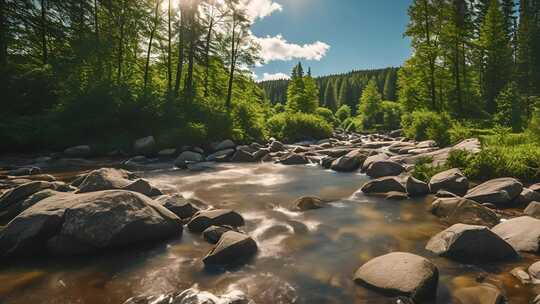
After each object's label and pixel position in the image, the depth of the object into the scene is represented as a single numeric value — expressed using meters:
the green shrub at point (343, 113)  77.69
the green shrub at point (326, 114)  57.97
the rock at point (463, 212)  6.80
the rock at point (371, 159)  13.62
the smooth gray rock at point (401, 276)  4.10
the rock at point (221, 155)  17.64
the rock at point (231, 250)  5.10
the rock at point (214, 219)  6.48
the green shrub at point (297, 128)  31.08
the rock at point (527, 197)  7.94
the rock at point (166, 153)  18.14
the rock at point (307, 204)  8.42
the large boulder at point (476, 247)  5.12
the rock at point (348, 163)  14.51
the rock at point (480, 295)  4.02
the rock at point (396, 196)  9.07
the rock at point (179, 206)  7.14
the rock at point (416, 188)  9.35
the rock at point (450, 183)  9.24
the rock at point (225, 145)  20.23
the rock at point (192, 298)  3.82
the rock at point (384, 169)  12.66
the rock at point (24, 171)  11.91
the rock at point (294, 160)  17.01
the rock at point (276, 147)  21.42
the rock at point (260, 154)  18.28
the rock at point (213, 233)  5.94
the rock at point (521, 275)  4.46
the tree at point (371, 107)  55.88
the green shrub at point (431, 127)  18.92
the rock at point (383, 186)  9.78
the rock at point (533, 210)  7.00
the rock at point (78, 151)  17.42
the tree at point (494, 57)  35.19
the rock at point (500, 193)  7.94
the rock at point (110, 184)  7.70
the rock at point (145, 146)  18.55
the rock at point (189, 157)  16.38
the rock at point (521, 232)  5.37
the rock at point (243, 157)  17.86
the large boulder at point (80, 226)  5.21
